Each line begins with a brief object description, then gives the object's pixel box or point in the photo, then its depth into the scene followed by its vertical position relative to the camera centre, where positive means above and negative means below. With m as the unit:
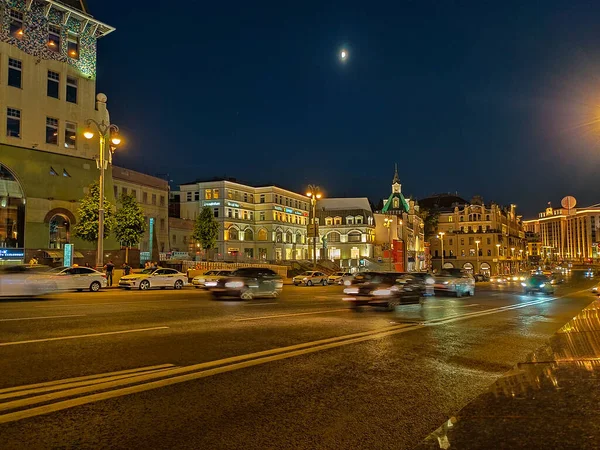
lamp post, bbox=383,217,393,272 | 69.19 +4.81
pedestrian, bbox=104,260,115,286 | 32.16 -0.74
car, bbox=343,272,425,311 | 18.25 -1.30
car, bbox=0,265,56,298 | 19.52 -0.86
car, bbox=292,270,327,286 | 45.28 -1.97
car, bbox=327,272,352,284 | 47.80 -2.06
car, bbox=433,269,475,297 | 28.20 -1.56
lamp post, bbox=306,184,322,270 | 47.03 +6.20
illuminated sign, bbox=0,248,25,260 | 36.31 +0.57
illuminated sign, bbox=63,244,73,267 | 33.47 +0.41
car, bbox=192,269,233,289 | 34.08 -1.35
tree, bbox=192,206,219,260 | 67.94 +3.91
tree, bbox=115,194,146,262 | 43.12 +3.06
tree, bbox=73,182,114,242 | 37.75 +3.11
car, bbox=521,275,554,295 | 36.00 -2.20
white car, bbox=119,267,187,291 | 31.03 -1.32
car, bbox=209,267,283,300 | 21.77 -1.20
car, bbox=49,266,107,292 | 25.03 -1.01
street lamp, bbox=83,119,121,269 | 29.66 +3.97
